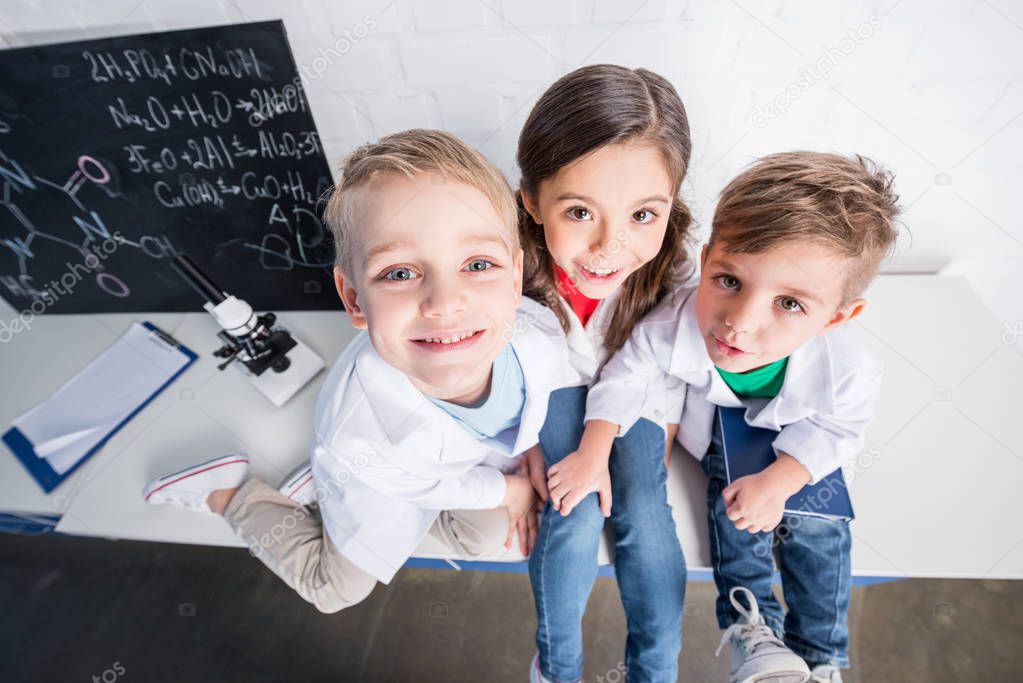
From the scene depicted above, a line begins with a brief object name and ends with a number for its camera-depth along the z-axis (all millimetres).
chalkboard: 1032
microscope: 1137
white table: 1029
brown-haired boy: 823
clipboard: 1222
